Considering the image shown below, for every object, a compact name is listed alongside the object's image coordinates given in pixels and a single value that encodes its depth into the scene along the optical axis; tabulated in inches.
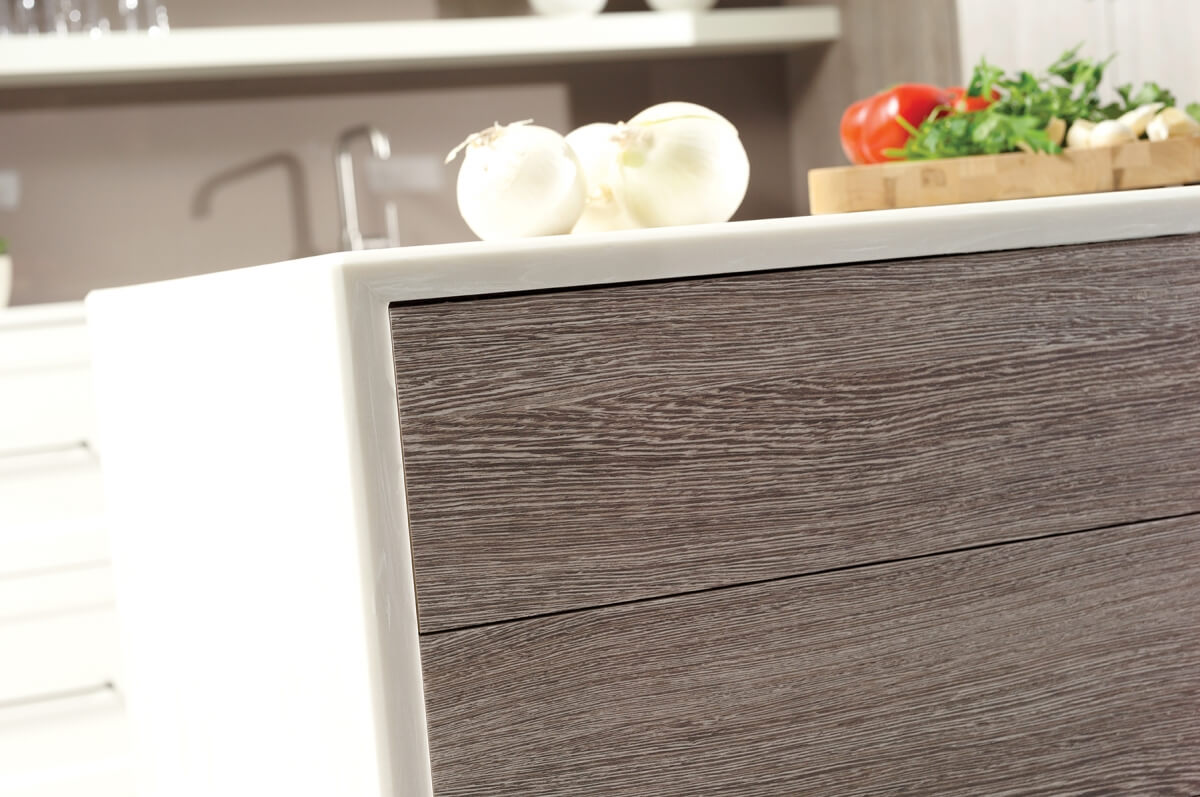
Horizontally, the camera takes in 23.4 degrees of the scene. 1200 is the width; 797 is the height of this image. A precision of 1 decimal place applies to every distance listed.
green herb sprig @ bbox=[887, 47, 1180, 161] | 81.4
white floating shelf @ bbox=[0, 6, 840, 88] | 165.7
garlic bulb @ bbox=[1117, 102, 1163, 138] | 82.0
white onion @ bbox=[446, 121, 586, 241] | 73.5
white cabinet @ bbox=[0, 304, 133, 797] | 139.1
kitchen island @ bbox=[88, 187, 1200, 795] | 68.0
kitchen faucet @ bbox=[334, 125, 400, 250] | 188.2
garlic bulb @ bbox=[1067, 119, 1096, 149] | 81.6
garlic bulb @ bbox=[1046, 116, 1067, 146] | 82.1
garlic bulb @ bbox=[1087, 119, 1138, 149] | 81.0
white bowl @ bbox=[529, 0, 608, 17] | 187.6
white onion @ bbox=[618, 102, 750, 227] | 75.2
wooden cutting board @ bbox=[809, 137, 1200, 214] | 80.5
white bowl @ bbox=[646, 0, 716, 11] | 195.0
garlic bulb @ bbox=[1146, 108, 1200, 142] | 81.8
